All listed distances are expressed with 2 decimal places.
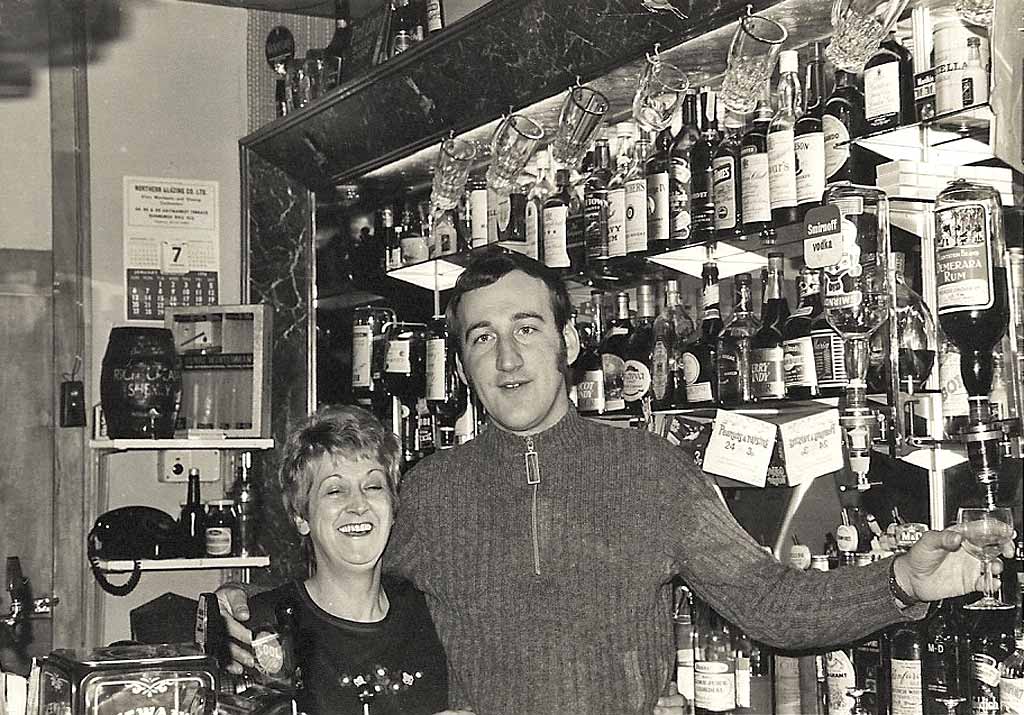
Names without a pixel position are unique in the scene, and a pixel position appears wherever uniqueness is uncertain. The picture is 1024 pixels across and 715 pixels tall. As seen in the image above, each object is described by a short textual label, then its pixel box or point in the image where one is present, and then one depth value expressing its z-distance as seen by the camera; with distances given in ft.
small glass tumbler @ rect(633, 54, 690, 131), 9.52
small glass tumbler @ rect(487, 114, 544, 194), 10.96
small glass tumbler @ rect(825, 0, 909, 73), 7.77
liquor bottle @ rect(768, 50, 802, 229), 8.77
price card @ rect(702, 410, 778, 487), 9.22
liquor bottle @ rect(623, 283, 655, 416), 10.68
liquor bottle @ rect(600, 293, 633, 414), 10.90
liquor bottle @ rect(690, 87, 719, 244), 9.62
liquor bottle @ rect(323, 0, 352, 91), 14.35
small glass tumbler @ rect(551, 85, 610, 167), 10.20
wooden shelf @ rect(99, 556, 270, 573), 14.10
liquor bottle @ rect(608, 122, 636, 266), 10.37
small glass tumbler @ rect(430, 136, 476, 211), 11.90
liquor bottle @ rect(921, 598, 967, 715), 8.07
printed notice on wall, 15.44
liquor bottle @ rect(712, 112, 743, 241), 9.30
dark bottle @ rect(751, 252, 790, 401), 9.14
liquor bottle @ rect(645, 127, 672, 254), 9.99
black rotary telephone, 14.20
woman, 7.68
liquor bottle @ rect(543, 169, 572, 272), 11.01
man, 7.91
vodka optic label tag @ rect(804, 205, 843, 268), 8.09
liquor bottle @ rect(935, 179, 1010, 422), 7.22
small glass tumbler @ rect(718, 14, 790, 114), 8.50
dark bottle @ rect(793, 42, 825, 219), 8.61
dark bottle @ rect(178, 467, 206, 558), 14.47
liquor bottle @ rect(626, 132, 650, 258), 10.17
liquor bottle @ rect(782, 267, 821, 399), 8.84
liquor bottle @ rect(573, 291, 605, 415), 11.03
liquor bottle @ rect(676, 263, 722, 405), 10.07
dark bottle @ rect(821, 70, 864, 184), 8.56
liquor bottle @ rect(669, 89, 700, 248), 9.85
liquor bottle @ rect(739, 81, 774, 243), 8.96
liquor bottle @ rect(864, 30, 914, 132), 8.11
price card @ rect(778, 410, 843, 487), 9.04
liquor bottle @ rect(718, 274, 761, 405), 9.59
